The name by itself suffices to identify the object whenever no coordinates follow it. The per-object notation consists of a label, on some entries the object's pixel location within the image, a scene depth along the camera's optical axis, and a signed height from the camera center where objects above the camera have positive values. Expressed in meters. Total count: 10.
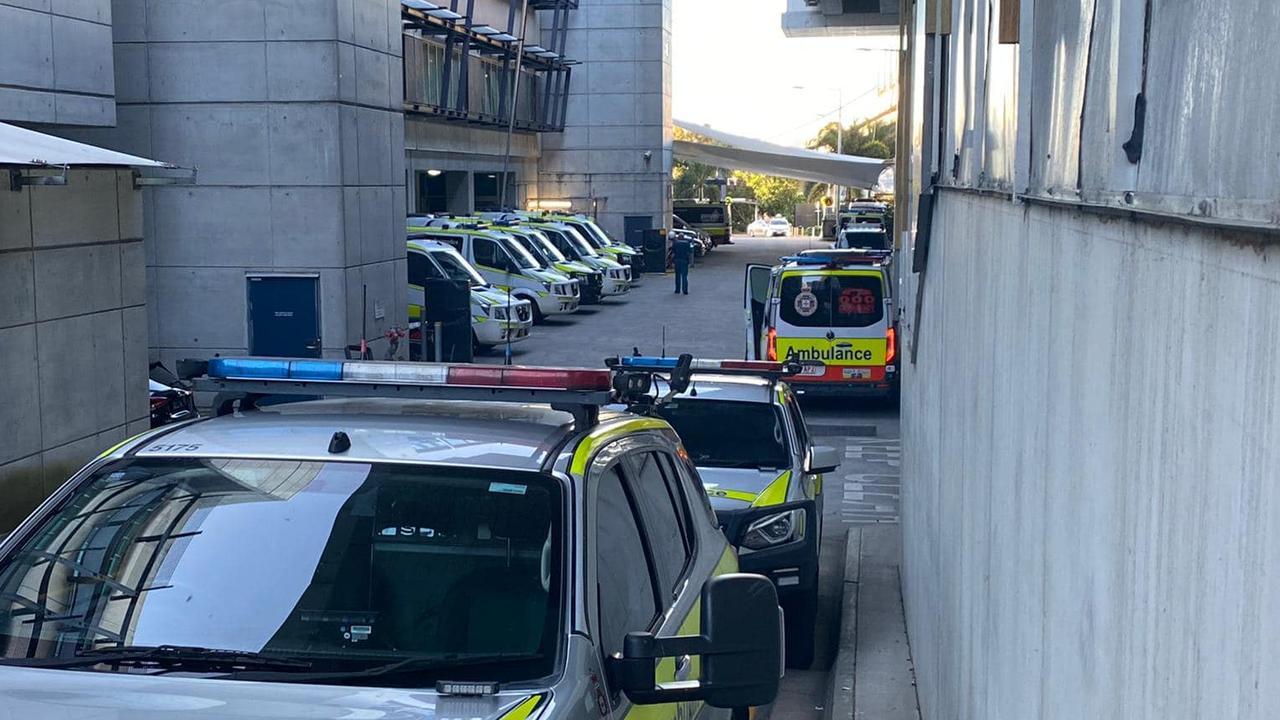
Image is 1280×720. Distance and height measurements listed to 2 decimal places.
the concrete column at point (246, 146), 18.89 +0.96
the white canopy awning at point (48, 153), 10.57 +0.52
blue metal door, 19.30 -1.21
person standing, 39.44 -1.07
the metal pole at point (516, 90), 41.50 +3.88
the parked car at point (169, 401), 14.46 -1.78
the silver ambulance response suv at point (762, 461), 8.96 -1.61
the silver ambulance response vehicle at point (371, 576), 3.53 -0.93
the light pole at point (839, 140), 80.25 +4.47
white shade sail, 60.03 +2.48
